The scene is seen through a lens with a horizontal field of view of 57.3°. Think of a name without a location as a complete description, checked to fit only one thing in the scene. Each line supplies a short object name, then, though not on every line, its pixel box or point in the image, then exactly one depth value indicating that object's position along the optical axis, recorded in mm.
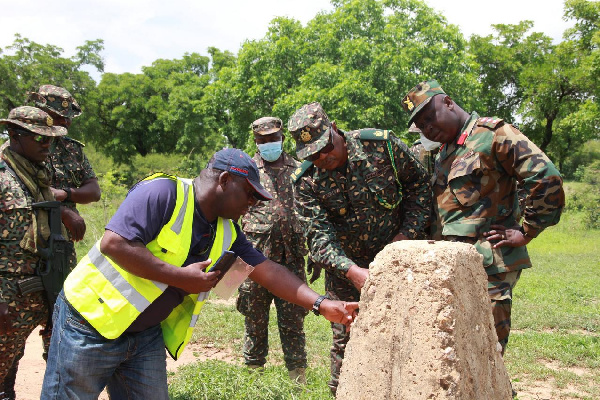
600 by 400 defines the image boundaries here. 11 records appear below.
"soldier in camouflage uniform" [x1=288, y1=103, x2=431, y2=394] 3730
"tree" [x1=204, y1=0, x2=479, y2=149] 19297
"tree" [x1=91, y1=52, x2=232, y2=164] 33219
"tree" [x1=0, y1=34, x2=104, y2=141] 29266
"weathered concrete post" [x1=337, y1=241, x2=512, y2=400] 2191
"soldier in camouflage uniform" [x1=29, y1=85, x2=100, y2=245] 4477
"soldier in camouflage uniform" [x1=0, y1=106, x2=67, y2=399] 3742
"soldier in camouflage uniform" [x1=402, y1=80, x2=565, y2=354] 3244
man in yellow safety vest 2566
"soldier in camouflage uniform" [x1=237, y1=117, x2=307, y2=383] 4988
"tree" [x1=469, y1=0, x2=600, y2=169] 23812
